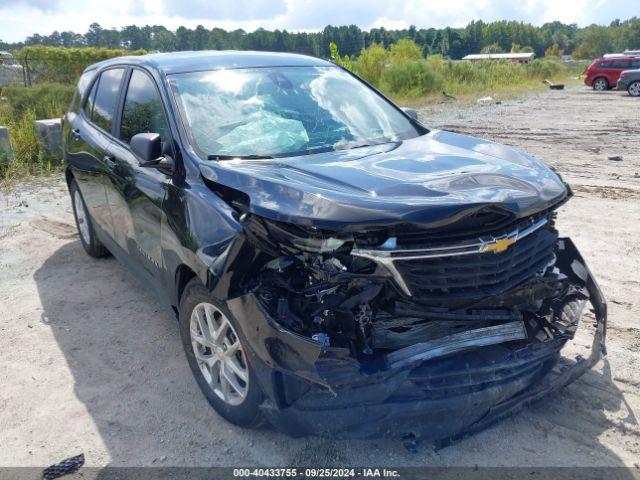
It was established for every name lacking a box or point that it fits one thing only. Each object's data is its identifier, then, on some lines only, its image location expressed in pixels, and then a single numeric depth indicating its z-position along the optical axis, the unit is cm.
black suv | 251
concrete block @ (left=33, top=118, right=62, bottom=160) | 978
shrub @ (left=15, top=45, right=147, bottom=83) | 2292
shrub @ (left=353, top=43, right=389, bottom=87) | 2473
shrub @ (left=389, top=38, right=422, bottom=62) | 2620
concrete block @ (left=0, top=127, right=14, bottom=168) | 906
